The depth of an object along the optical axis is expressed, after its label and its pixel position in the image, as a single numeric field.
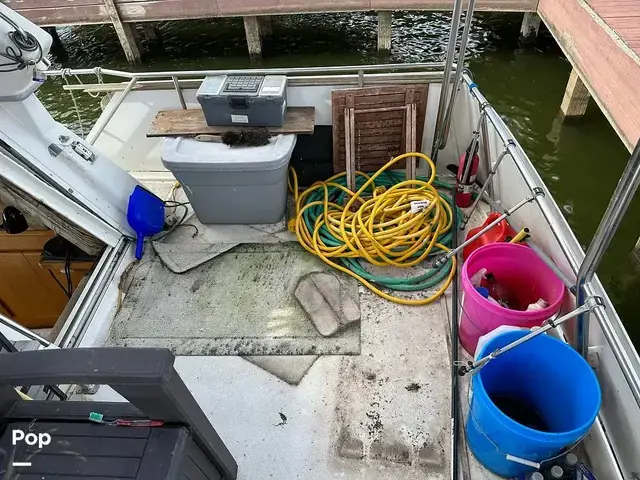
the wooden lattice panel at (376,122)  2.84
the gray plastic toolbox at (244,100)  2.57
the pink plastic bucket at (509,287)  1.79
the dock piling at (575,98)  5.26
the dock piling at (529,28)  7.14
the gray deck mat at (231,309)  2.30
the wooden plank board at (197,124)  2.71
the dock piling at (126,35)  7.22
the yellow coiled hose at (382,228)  2.56
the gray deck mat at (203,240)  2.74
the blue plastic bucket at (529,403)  1.46
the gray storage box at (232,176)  2.48
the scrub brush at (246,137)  2.61
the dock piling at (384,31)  7.25
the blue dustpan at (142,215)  2.72
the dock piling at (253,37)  7.50
